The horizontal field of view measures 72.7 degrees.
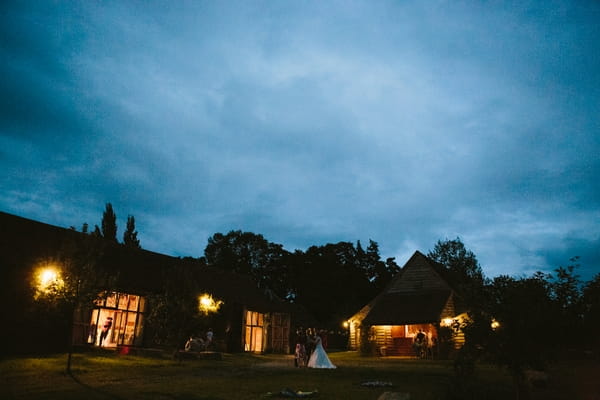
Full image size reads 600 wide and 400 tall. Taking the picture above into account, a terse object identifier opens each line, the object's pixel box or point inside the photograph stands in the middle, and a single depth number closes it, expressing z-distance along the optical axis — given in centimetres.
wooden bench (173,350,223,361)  1877
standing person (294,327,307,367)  1983
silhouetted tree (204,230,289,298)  5984
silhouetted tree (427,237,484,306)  5228
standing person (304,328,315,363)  2116
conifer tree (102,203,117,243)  4472
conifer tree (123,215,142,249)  4872
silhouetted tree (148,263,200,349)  1773
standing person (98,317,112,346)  2027
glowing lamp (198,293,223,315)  2174
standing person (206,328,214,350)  2344
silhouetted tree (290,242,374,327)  5772
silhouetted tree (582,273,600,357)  908
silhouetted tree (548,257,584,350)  852
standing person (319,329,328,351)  3114
